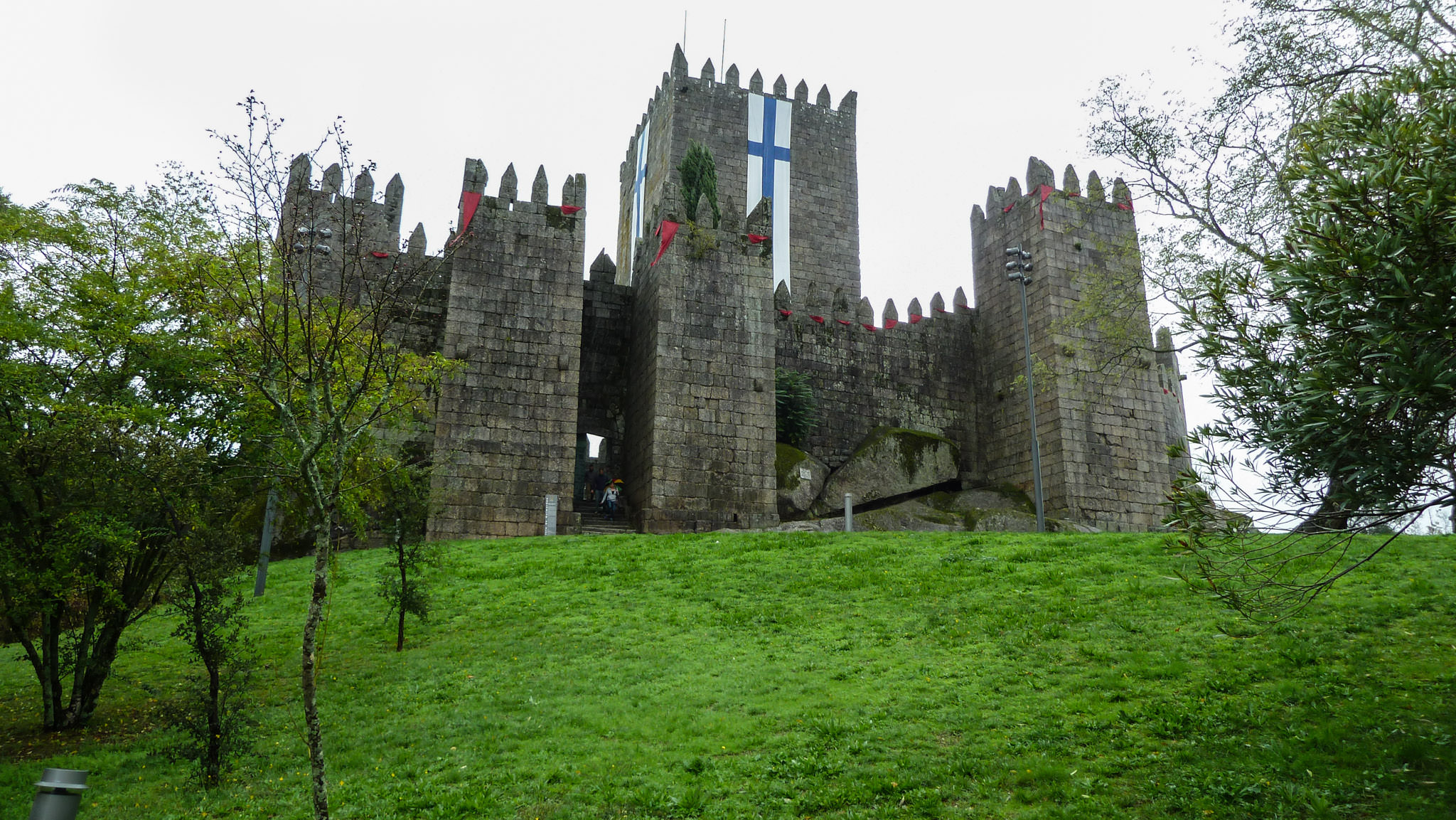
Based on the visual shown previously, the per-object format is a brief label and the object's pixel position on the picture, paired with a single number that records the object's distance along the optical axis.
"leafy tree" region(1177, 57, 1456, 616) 6.53
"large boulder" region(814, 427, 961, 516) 23.48
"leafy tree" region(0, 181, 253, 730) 10.26
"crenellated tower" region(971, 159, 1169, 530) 22.00
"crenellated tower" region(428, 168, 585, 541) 19.42
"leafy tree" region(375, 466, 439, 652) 12.56
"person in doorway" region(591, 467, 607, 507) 23.14
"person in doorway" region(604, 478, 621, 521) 21.41
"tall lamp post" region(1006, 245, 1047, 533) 19.67
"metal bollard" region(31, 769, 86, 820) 6.43
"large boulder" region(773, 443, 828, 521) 22.06
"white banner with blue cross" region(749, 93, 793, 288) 35.59
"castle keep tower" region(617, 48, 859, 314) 35.41
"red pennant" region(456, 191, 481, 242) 21.09
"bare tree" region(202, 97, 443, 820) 7.55
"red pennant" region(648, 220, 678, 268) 21.84
